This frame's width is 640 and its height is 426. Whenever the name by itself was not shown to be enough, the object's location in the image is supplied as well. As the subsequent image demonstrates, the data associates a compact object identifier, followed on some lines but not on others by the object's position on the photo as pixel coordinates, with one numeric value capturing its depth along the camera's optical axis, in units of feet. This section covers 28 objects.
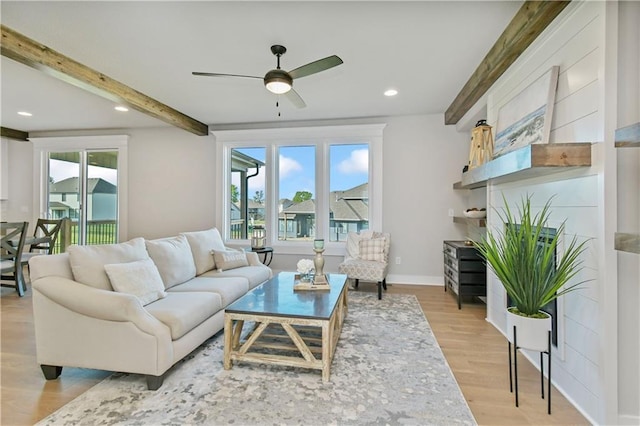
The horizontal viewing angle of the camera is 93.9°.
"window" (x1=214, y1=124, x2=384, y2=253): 16.02
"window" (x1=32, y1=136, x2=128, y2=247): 18.57
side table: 15.06
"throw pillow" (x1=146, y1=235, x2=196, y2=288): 9.16
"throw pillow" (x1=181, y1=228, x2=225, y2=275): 11.18
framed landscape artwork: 6.82
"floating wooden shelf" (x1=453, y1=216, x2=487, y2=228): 11.71
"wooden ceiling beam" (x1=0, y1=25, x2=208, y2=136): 8.29
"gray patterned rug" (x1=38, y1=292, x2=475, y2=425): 5.48
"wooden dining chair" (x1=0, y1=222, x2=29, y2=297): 12.57
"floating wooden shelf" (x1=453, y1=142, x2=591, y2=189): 5.60
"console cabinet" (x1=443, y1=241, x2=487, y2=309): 11.54
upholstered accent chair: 12.79
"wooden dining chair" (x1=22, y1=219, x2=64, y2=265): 14.80
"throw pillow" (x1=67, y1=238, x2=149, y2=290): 6.86
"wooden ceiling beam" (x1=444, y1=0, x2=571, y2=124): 6.33
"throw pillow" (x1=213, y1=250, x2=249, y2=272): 11.55
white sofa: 6.30
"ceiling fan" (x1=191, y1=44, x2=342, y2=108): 7.52
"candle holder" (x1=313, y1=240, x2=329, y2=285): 9.29
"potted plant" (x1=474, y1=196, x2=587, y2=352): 5.72
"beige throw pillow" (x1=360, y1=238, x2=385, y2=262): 13.91
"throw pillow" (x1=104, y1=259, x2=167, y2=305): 7.09
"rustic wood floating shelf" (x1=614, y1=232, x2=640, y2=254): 4.32
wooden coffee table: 6.77
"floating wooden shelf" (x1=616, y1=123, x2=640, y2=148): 4.38
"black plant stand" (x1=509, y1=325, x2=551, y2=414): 5.72
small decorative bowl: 12.30
